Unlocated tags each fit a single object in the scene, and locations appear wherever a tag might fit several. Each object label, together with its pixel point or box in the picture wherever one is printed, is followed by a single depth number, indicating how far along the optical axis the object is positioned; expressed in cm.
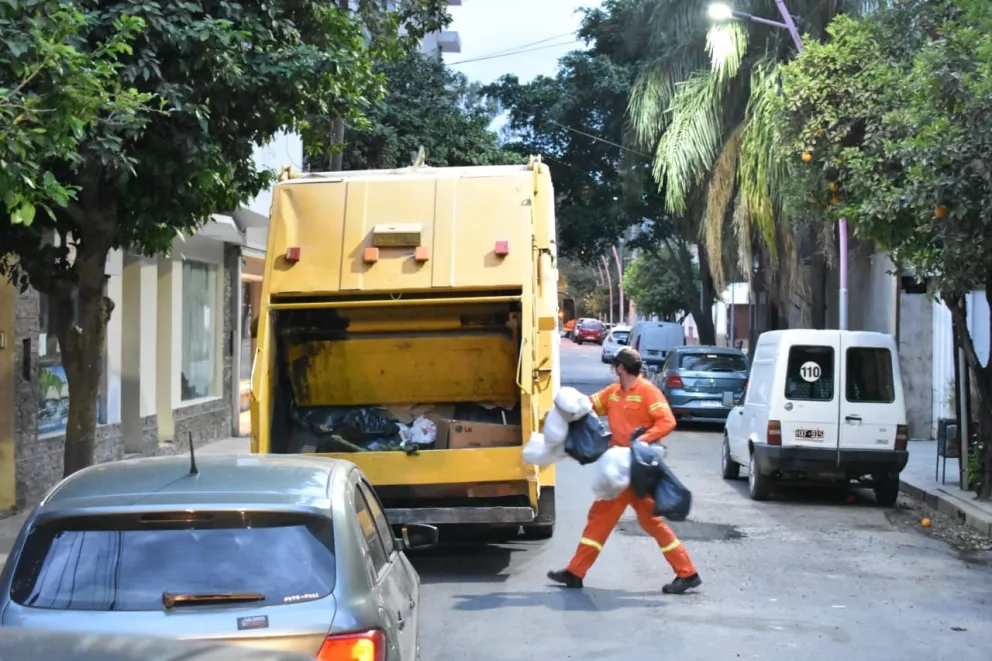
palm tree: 2181
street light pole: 1959
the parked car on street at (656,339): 3394
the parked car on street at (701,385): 2191
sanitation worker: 847
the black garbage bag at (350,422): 974
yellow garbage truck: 895
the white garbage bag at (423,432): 944
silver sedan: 390
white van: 1309
